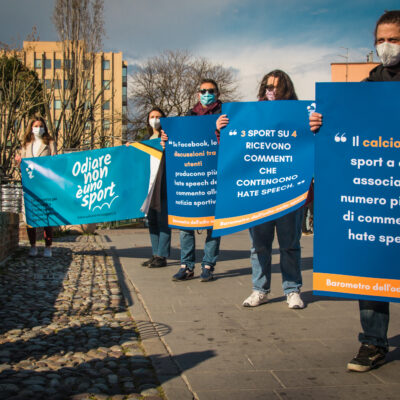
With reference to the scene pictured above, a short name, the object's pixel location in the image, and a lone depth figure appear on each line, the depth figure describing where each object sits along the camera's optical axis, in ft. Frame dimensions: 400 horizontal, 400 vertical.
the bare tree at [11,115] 49.78
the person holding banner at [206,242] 21.06
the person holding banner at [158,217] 24.89
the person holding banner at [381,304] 11.16
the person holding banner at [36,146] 28.37
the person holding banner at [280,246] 16.35
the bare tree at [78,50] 68.83
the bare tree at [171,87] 157.58
